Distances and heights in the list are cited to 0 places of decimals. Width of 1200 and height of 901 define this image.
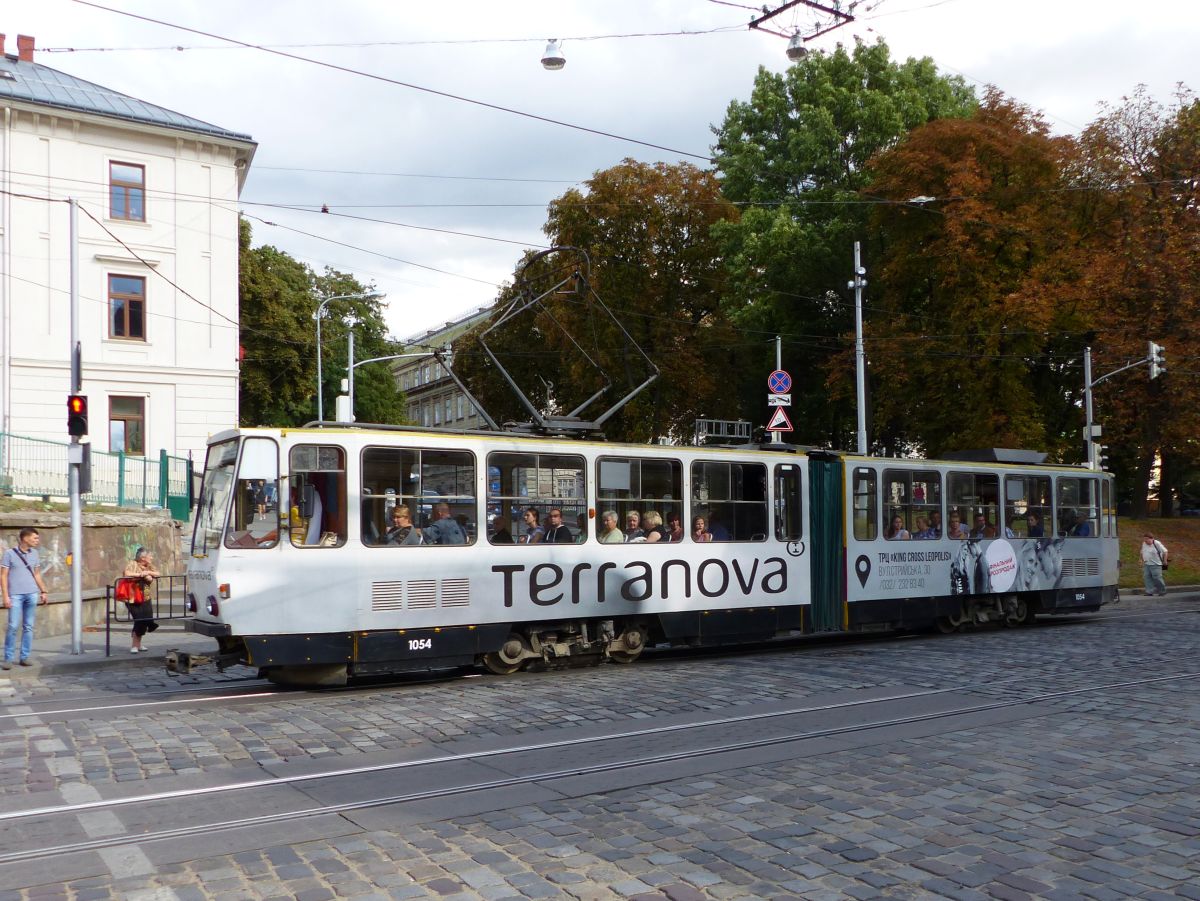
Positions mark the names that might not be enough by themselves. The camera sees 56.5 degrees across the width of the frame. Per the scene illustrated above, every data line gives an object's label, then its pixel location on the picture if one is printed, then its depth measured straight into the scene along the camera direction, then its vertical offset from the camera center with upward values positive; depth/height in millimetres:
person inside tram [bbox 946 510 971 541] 17484 -329
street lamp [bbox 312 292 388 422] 37800 +10030
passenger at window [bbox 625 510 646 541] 13523 -159
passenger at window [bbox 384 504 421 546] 11602 -146
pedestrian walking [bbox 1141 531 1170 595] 27328 -1400
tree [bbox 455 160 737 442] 37312 +7553
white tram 11016 -441
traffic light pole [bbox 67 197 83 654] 14633 +27
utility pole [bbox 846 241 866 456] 28053 +3975
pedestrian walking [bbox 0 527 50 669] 13492 -824
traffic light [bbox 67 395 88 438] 14625 +1388
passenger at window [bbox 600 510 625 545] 13273 -214
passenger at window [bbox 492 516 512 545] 12383 -192
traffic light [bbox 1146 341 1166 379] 29969 +3986
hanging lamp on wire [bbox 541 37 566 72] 15969 +6520
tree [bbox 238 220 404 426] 42219 +7555
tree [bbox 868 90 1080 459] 33000 +7235
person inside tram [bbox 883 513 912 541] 16453 -336
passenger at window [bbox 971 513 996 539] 17953 -345
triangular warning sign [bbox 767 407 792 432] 20438 +1610
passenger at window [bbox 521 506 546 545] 12656 -169
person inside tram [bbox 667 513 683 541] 13883 -195
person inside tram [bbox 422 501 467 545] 11891 -156
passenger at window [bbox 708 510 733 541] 14297 -212
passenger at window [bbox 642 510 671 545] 13680 -203
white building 30422 +7266
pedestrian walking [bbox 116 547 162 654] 14664 -958
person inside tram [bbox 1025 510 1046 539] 18844 -305
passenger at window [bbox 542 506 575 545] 12850 -194
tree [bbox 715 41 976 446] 36000 +11101
